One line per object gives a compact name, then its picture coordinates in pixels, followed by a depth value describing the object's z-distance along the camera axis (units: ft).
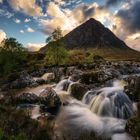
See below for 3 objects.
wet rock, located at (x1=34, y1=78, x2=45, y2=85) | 71.71
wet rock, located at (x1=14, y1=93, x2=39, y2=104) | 39.62
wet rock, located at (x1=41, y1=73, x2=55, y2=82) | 76.54
